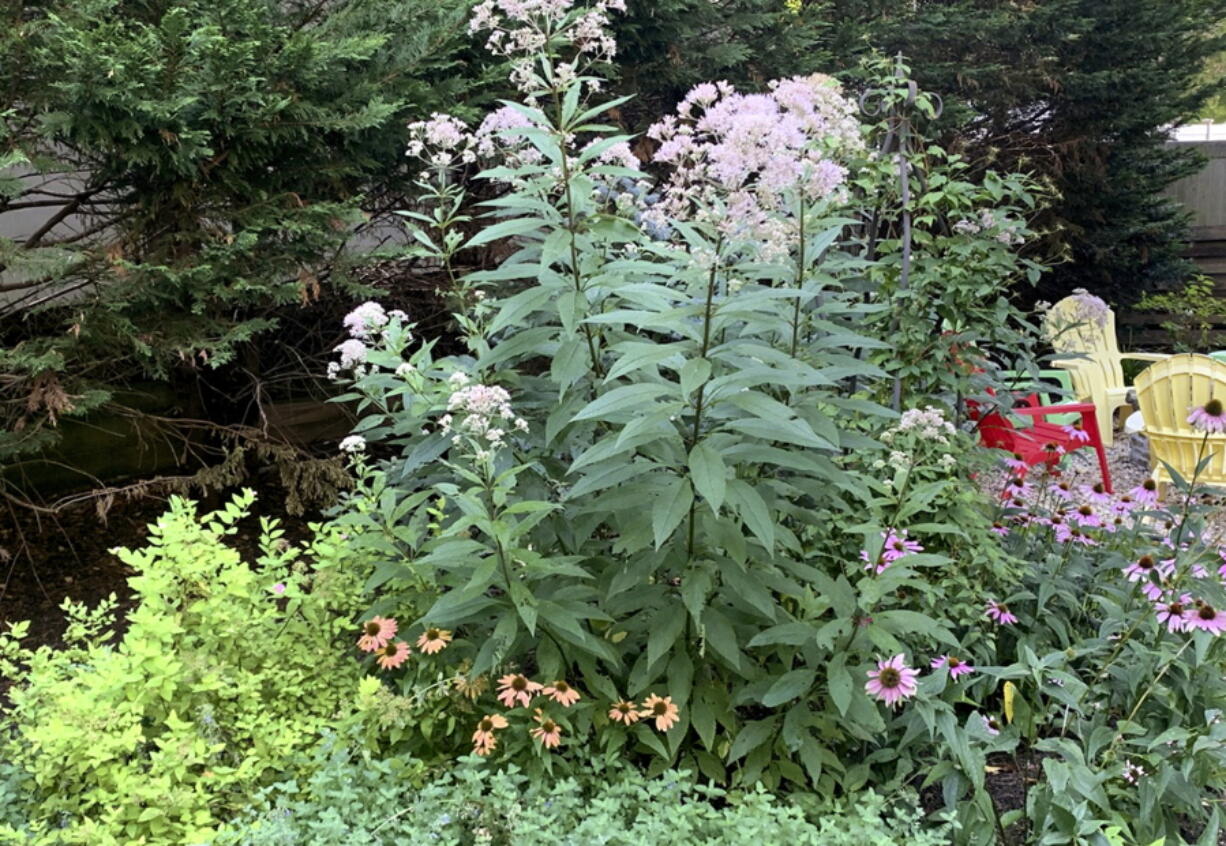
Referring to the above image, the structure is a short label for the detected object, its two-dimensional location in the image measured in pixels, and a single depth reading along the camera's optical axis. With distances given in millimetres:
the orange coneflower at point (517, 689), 1706
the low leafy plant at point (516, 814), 1510
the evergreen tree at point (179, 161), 2900
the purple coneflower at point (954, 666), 1856
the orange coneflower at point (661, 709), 1729
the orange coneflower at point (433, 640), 1769
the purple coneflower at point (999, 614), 2219
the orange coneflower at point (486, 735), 1695
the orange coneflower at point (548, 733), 1696
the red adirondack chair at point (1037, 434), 2828
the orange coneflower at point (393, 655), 1777
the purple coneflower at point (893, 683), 1637
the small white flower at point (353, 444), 1849
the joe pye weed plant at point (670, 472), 1620
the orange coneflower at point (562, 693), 1687
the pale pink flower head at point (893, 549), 1898
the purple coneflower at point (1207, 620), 1877
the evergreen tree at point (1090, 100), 7113
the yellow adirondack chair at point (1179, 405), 4531
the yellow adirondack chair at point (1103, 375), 5980
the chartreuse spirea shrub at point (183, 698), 1647
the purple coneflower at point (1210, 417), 2162
